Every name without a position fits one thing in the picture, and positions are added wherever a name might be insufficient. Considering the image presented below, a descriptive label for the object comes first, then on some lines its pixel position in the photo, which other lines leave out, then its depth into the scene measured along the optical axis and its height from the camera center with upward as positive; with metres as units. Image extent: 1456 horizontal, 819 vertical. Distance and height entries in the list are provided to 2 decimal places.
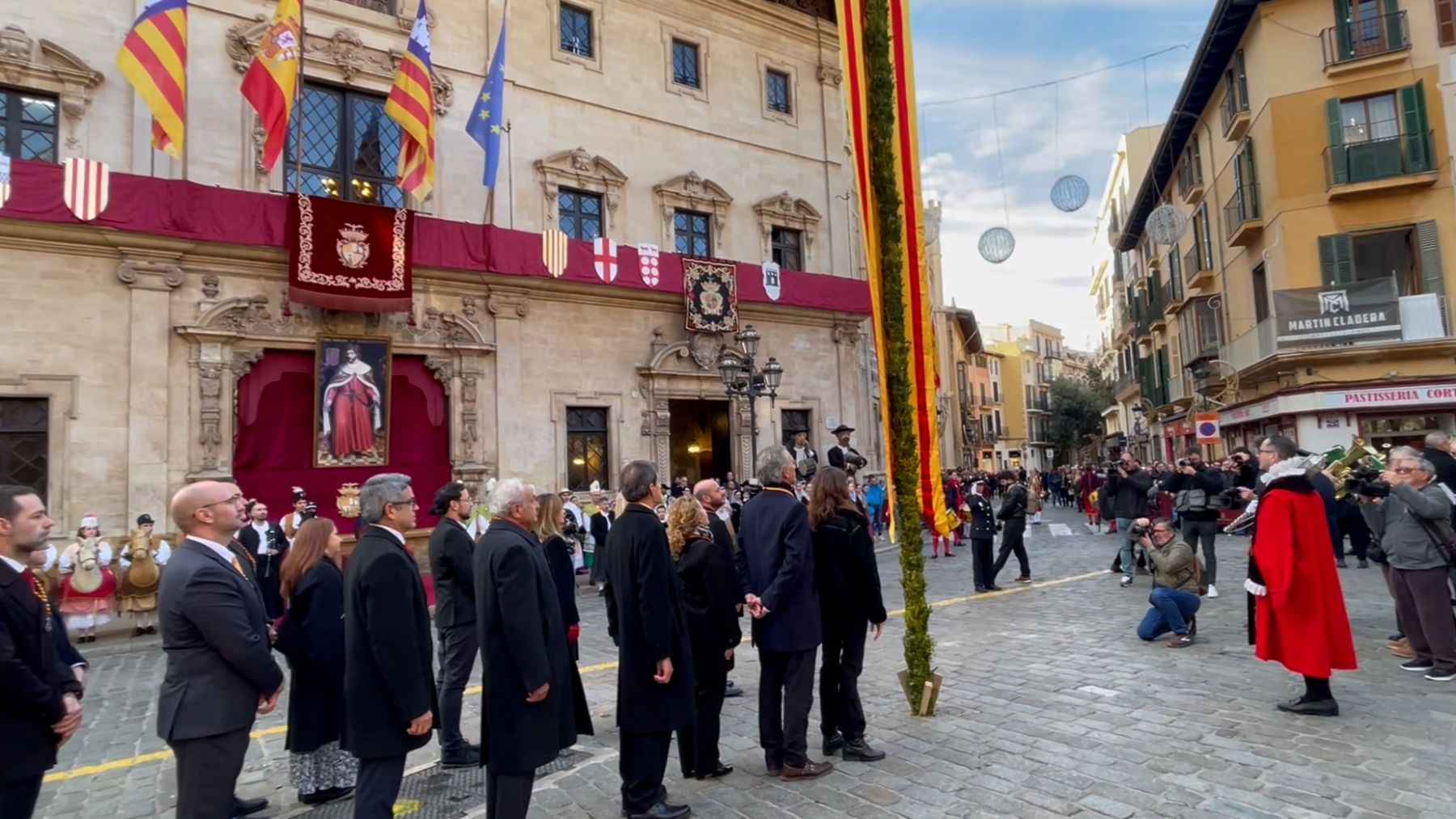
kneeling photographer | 7.80 -1.30
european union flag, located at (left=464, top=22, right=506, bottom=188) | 15.91 +7.42
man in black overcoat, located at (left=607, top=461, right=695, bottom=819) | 4.39 -1.02
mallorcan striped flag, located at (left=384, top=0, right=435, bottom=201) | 14.58 +7.06
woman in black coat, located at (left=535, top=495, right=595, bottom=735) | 6.14 -0.58
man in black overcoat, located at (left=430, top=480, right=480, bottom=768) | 5.58 -0.91
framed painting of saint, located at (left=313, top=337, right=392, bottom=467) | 14.68 +1.62
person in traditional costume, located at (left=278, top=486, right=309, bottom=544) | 13.02 -0.43
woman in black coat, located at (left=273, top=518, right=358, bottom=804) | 4.91 -1.08
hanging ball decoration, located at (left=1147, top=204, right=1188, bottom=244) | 22.52 +6.61
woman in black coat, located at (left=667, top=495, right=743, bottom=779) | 5.00 -0.95
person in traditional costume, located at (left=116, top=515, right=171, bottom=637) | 11.73 -1.23
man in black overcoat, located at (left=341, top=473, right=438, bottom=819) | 3.79 -0.87
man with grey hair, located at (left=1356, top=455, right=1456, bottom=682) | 6.37 -0.90
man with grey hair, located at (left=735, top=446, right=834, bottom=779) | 4.91 -0.94
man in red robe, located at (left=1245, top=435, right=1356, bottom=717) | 5.57 -0.98
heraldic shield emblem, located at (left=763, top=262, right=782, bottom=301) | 21.20 +5.12
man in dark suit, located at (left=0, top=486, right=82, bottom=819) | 3.31 -0.74
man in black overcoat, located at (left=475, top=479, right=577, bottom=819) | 3.90 -0.90
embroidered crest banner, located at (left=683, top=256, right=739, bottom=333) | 19.91 +4.53
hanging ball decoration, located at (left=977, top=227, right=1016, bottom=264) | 19.81 +5.47
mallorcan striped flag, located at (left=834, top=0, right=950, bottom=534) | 6.18 +1.99
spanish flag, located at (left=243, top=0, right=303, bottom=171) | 13.35 +6.99
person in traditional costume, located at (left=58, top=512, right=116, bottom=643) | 11.17 -1.16
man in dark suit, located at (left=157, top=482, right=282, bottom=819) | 3.57 -0.78
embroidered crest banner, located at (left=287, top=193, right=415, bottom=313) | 14.41 +4.33
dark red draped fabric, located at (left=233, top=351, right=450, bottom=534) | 14.33 +0.94
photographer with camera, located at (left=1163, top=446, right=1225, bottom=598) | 10.27 -0.70
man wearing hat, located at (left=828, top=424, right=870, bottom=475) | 9.90 +0.15
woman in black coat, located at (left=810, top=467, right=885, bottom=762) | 5.25 -0.91
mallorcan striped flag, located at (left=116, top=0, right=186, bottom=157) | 12.31 +6.79
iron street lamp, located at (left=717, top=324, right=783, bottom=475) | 16.14 +2.02
